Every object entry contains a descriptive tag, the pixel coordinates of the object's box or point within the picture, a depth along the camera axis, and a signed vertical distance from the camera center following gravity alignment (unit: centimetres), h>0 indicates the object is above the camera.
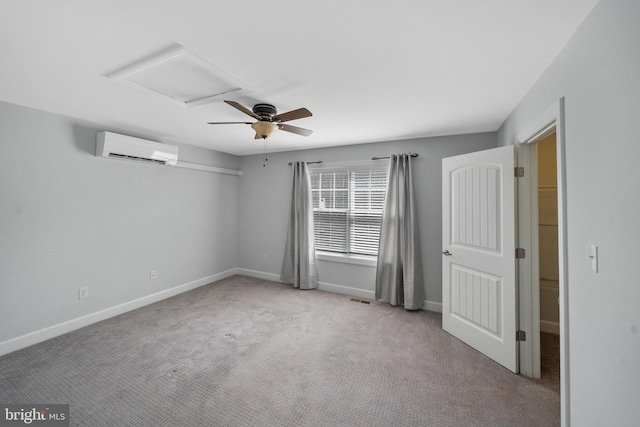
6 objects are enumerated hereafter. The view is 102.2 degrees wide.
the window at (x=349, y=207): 396 +22
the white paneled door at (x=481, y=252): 229 -30
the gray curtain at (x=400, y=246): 349 -35
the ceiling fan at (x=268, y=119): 221 +88
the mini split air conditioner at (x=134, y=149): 297 +86
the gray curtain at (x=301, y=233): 426 -22
